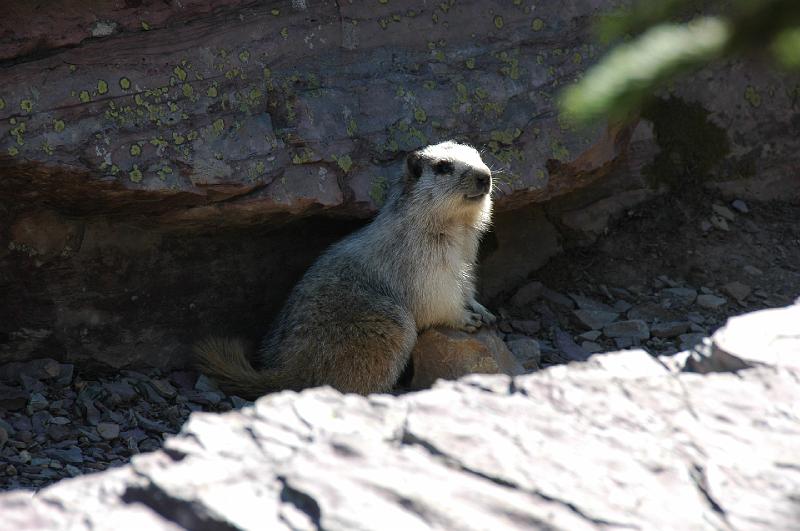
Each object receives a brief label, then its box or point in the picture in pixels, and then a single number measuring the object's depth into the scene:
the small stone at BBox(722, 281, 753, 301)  15.55
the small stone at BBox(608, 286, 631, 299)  16.02
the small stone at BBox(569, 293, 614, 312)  15.81
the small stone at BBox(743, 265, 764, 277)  15.96
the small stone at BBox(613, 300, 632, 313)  15.73
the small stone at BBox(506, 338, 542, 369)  14.58
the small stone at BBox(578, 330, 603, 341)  15.16
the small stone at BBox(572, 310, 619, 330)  15.39
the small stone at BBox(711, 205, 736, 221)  16.84
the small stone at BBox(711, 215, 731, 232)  16.67
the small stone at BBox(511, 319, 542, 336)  15.57
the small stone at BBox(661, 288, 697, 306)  15.65
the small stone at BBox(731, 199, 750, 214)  16.97
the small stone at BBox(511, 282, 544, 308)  16.12
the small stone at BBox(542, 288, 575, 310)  15.94
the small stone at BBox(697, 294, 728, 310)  15.45
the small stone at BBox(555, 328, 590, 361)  14.79
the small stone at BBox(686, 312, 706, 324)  15.22
